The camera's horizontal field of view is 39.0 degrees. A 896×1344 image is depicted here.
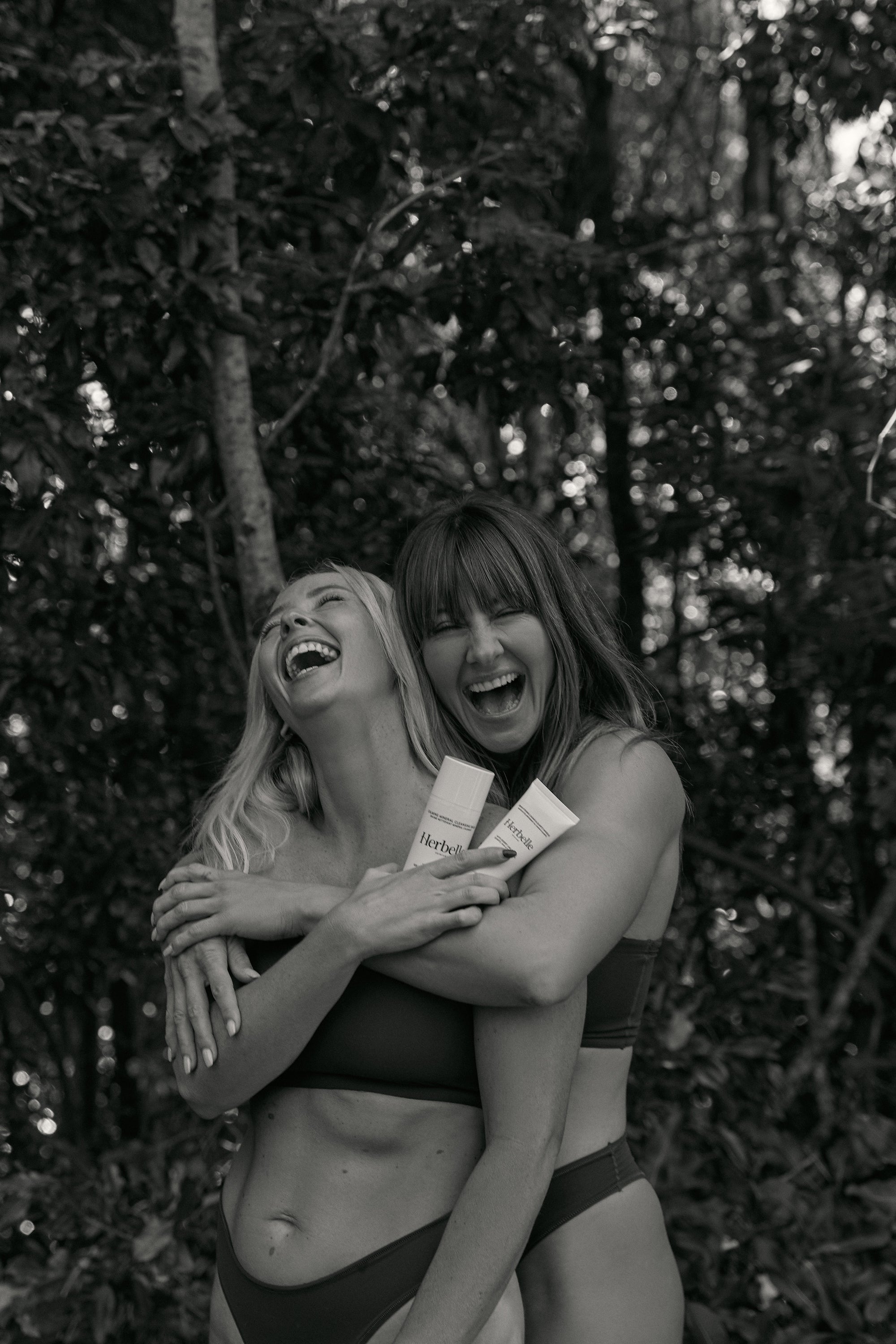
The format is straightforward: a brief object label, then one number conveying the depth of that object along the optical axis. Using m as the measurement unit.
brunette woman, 1.65
